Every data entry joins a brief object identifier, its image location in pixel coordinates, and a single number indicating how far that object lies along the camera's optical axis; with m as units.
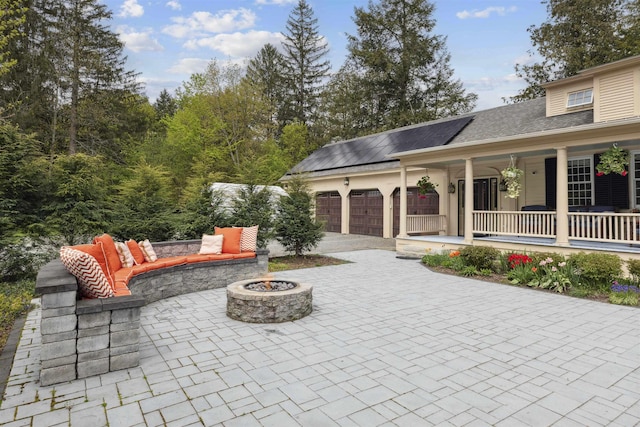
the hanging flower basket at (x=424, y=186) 12.23
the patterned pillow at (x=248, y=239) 7.74
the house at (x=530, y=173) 8.16
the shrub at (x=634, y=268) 6.66
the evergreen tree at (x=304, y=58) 33.69
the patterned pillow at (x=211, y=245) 7.51
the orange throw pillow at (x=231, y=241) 7.64
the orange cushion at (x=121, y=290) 4.25
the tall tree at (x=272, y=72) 33.31
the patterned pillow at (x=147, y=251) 6.53
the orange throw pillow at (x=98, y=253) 4.69
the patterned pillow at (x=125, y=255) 5.82
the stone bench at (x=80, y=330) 3.23
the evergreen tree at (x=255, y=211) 9.63
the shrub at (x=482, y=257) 8.43
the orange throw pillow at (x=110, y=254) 5.14
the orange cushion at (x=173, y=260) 6.39
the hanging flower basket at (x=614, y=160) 7.55
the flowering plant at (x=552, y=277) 6.89
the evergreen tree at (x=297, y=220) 10.31
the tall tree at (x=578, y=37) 18.55
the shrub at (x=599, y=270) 6.63
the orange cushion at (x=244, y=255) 7.41
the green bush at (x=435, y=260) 9.47
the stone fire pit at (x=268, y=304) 4.97
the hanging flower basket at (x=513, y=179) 9.02
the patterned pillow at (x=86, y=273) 3.56
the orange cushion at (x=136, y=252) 6.32
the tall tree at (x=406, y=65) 27.56
